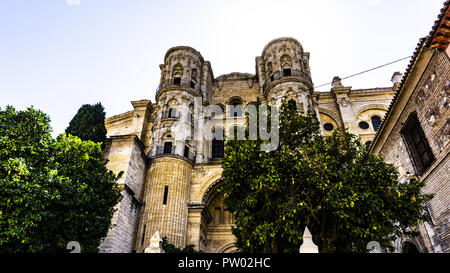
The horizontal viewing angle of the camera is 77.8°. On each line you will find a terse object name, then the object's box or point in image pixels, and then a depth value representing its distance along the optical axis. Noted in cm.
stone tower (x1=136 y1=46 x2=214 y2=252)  1758
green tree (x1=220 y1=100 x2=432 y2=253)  777
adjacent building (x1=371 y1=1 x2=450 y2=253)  860
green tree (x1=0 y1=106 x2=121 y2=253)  884
